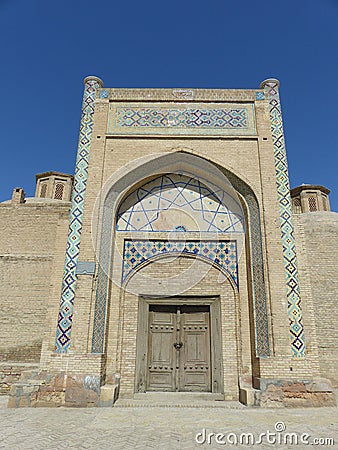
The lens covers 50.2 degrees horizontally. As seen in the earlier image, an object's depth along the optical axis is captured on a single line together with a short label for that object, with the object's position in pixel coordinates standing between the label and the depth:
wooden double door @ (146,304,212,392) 6.72
